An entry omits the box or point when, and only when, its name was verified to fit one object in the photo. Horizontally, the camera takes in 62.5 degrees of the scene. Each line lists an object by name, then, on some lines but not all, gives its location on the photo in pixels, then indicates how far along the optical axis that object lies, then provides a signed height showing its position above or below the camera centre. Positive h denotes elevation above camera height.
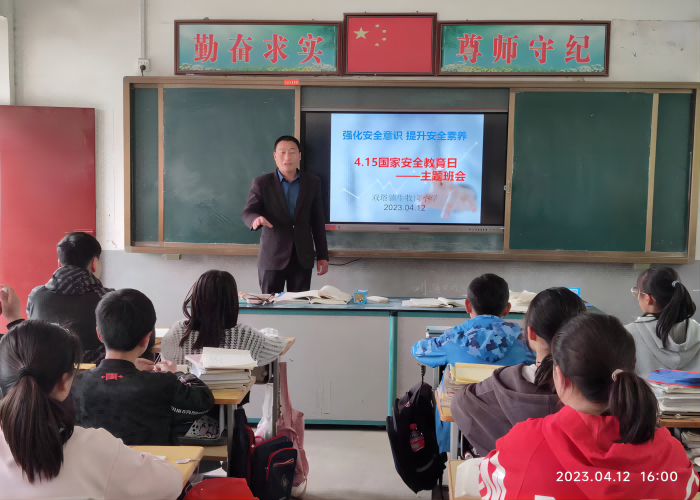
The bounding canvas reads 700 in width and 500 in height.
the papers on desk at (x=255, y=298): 3.10 -0.50
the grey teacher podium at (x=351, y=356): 3.08 -0.80
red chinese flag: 4.02 +1.14
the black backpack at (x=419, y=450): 2.21 -0.91
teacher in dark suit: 3.70 -0.09
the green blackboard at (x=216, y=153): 4.06 +0.37
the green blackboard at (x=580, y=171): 3.93 +0.28
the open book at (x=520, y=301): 3.05 -0.50
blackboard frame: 3.89 +0.43
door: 4.13 +0.11
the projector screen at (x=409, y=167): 4.02 +0.29
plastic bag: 2.32 -0.88
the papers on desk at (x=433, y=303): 3.19 -0.53
